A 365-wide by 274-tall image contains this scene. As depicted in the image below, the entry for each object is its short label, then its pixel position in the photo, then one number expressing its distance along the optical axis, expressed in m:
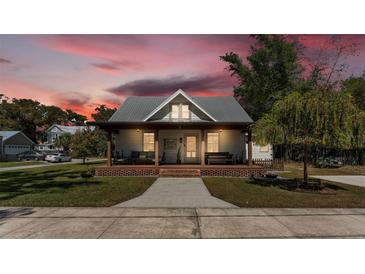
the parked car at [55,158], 30.75
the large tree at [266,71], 33.25
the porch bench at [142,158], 16.77
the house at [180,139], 16.81
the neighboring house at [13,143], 42.36
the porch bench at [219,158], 16.14
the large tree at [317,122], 9.34
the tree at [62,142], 45.69
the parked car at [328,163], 23.67
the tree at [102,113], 62.16
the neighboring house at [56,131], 62.88
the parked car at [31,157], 35.50
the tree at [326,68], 28.22
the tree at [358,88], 35.59
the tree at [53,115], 72.38
